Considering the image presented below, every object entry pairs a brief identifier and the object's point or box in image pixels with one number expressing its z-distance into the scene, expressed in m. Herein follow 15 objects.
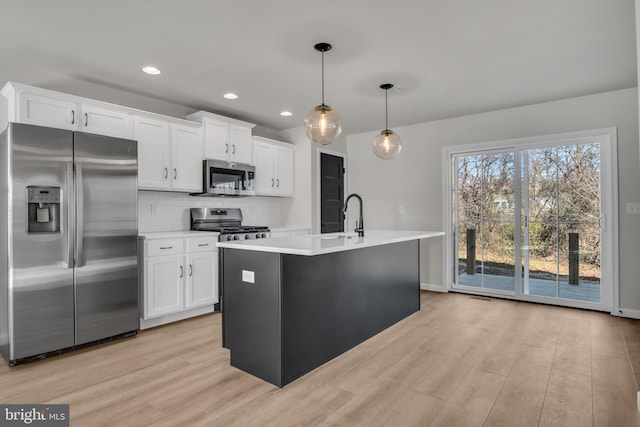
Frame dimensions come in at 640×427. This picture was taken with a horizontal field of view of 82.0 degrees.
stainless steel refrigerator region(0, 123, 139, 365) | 2.74
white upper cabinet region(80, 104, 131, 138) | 3.40
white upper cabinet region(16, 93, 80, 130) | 3.01
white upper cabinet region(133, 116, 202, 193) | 3.81
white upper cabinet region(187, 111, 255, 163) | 4.40
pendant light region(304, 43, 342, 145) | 2.81
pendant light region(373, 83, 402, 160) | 3.60
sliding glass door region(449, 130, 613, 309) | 4.20
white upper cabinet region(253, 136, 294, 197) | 5.09
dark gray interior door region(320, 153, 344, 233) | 5.79
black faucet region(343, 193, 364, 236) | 3.45
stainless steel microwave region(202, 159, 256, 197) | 4.36
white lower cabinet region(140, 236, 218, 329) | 3.56
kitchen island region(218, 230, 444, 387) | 2.37
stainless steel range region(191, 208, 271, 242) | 4.24
